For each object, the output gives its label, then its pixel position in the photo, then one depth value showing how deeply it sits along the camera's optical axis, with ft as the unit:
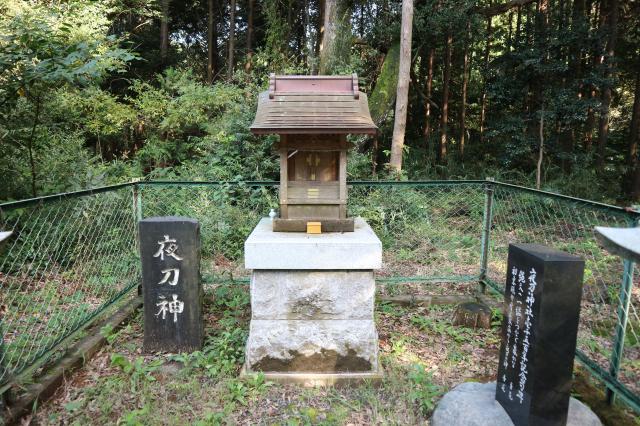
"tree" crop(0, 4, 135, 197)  11.94
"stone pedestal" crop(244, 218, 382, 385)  10.86
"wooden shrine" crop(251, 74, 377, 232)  11.38
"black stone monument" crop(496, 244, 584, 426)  7.13
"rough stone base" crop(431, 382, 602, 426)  8.13
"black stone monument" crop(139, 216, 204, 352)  11.68
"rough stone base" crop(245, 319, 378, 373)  10.91
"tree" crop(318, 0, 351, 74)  29.40
